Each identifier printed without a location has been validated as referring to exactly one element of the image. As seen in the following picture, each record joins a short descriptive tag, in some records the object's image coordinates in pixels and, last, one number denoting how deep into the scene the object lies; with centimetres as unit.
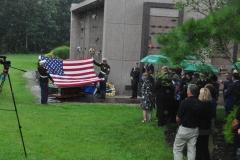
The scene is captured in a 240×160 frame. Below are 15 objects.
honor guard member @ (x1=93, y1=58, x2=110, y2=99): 1745
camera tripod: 751
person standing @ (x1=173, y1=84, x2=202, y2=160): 749
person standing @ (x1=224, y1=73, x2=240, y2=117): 1085
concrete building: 1897
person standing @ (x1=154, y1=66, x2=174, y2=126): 1138
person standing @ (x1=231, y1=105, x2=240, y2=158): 660
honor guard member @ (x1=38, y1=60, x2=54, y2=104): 1513
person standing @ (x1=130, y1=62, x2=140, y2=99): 1755
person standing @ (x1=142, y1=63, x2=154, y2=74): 1723
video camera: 752
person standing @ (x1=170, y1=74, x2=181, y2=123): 1177
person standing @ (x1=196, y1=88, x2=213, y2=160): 766
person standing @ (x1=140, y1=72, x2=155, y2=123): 1195
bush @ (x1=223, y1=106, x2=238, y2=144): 881
